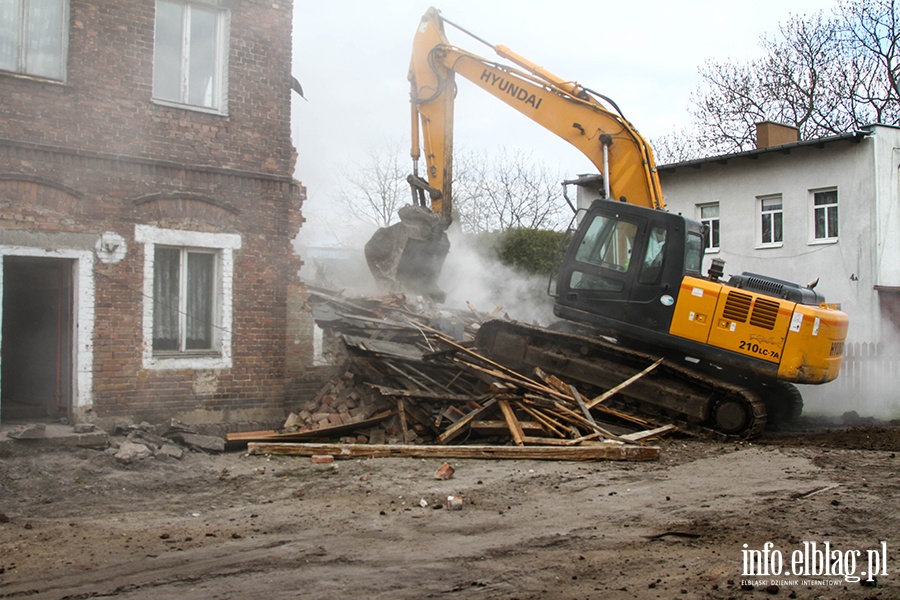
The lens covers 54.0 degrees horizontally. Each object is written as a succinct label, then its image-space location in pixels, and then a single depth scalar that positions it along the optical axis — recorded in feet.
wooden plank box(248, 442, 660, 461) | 32.12
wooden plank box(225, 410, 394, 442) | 35.81
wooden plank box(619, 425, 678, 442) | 34.83
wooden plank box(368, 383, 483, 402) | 36.35
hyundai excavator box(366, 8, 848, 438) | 37.11
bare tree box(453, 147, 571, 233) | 131.75
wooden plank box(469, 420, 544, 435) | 35.42
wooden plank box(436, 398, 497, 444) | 34.83
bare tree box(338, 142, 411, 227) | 124.47
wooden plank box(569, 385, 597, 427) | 35.73
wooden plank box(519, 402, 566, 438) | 34.99
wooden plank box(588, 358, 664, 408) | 37.50
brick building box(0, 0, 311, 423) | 33.94
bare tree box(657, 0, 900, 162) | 107.45
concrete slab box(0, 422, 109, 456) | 29.73
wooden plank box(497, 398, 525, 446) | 34.45
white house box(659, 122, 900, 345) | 67.87
